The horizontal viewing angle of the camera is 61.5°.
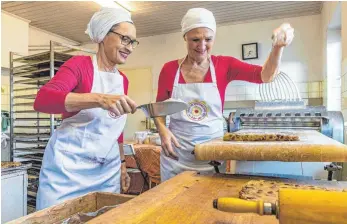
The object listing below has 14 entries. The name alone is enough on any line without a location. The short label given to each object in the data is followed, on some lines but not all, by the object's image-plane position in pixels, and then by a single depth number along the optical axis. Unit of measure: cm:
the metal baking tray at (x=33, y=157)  313
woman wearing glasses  117
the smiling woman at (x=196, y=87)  148
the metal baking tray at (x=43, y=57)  289
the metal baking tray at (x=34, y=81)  309
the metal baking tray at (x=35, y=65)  292
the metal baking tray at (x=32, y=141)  312
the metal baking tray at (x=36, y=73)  291
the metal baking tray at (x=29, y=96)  306
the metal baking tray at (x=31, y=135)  315
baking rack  292
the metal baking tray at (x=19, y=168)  224
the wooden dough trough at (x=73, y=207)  82
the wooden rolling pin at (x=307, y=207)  46
